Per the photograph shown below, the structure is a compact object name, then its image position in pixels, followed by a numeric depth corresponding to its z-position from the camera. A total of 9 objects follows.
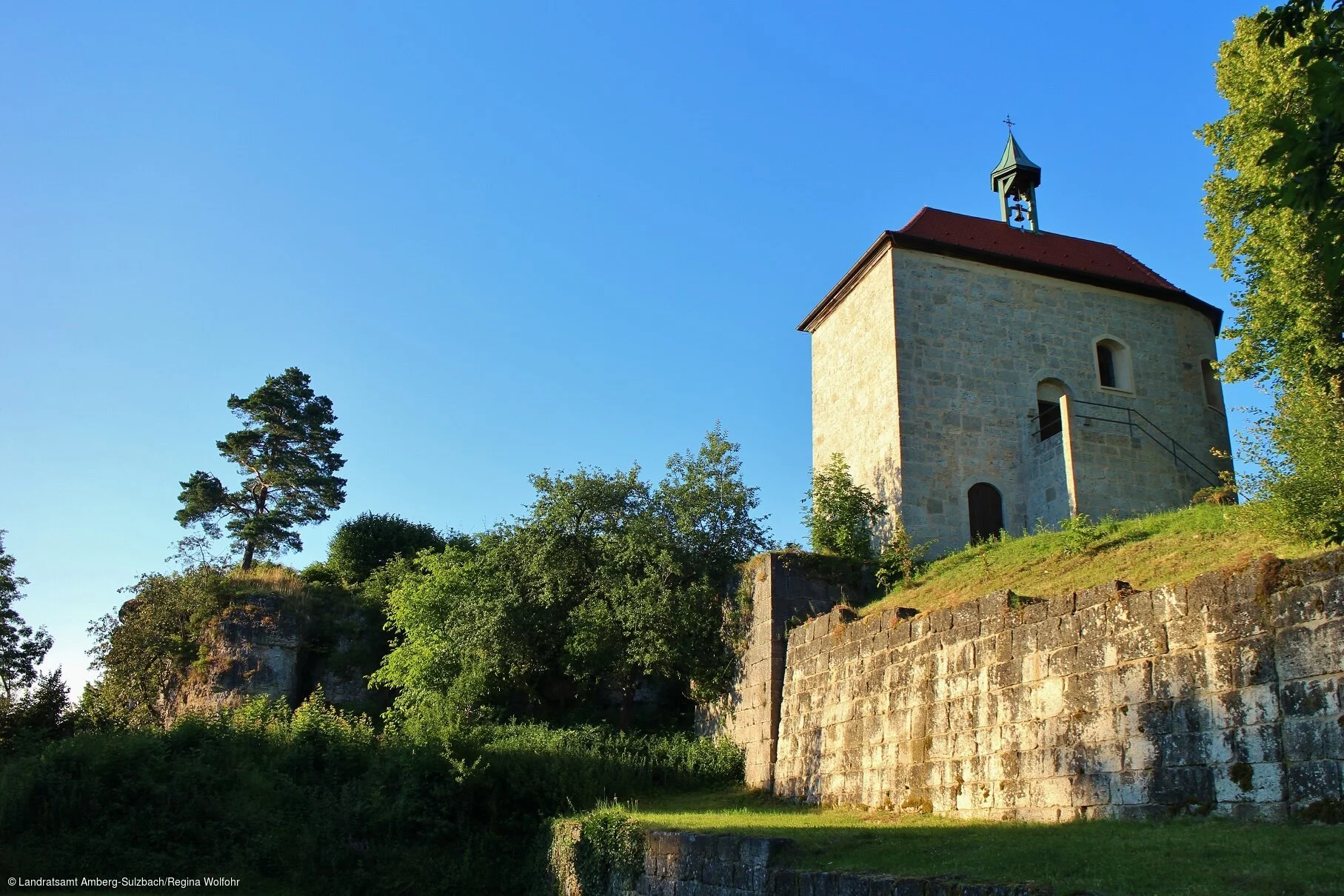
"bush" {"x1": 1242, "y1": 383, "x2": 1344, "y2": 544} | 9.40
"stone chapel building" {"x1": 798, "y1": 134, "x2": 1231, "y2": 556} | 21.08
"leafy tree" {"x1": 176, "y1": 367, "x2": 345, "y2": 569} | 33.03
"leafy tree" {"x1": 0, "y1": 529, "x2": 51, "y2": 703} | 25.70
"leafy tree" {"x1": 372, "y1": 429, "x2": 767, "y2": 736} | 17.95
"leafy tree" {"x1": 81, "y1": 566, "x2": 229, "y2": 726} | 23.88
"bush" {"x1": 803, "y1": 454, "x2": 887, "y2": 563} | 19.03
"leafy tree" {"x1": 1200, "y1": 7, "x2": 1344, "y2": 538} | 9.69
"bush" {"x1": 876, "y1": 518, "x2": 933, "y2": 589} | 17.22
